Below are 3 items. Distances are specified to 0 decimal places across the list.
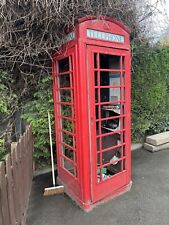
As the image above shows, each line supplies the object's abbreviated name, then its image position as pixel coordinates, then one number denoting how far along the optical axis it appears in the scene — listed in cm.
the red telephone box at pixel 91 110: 259
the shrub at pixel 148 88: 490
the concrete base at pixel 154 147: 487
